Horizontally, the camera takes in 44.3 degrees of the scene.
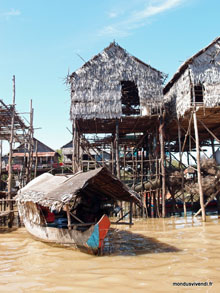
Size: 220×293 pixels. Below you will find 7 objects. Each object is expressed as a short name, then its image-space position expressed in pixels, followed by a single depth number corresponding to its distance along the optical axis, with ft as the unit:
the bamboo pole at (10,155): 41.71
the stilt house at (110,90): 48.67
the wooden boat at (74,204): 21.95
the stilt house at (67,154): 106.03
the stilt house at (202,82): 44.19
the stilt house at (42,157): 95.09
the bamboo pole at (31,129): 51.56
